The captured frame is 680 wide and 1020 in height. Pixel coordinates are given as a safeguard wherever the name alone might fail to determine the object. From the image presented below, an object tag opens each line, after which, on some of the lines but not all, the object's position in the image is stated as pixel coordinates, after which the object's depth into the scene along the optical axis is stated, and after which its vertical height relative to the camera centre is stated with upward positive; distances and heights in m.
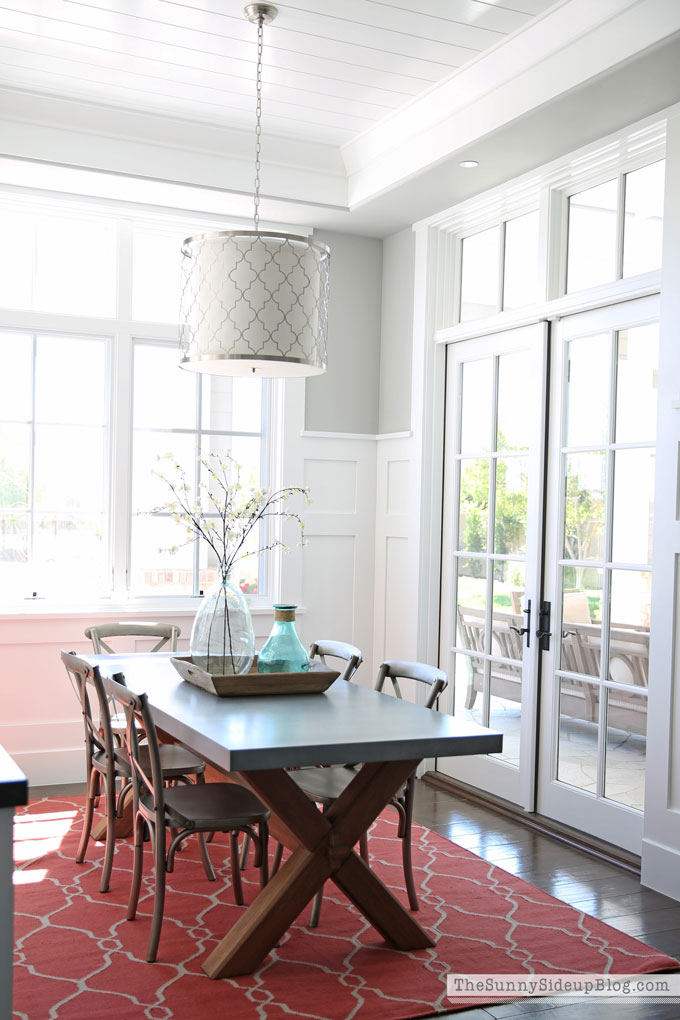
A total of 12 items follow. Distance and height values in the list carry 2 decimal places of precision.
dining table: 2.82 -0.76
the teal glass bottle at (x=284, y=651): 3.66 -0.56
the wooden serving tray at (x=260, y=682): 3.50 -0.66
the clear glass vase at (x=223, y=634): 3.67 -0.50
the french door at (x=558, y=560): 4.24 -0.24
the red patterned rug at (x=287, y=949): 2.90 -1.50
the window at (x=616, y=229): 4.17 +1.28
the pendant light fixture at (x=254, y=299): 3.38 +0.72
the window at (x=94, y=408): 5.38 +0.52
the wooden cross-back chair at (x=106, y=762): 3.70 -1.05
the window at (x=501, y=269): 4.98 +1.29
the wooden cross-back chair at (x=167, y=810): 3.14 -1.03
